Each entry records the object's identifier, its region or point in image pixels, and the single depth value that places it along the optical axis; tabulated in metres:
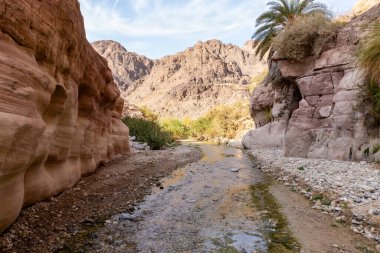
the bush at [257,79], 42.07
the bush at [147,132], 22.19
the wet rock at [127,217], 6.29
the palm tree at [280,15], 20.87
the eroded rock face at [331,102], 11.81
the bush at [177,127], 52.50
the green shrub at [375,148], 10.54
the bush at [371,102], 10.73
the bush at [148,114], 38.02
